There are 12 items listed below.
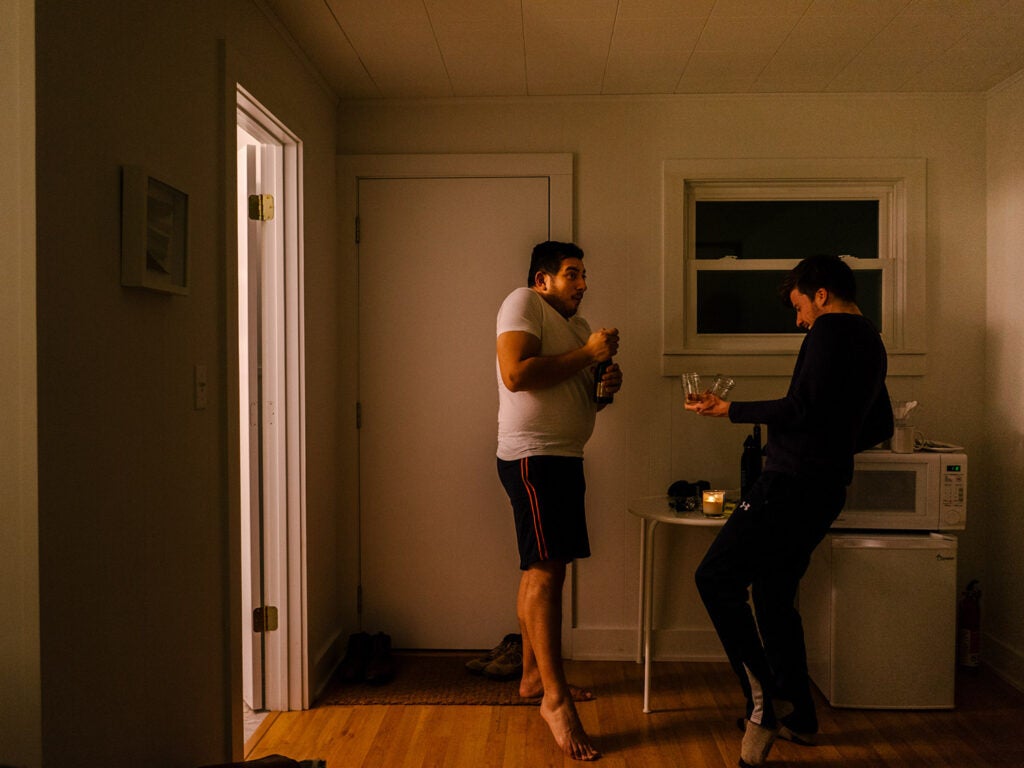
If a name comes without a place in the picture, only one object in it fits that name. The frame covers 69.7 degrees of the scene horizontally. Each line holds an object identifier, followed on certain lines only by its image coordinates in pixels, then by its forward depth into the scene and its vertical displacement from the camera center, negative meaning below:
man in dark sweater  2.18 -0.37
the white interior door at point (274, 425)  2.63 -0.17
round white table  2.59 -0.57
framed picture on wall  1.45 +0.30
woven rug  2.74 -1.20
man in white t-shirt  2.36 -0.26
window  3.09 +0.57
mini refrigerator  2.61 -0.86
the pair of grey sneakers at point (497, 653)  2.98 -1.13
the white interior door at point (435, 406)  3.16 -0.12
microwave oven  2.70 -0.42
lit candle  2.62 -0.44
